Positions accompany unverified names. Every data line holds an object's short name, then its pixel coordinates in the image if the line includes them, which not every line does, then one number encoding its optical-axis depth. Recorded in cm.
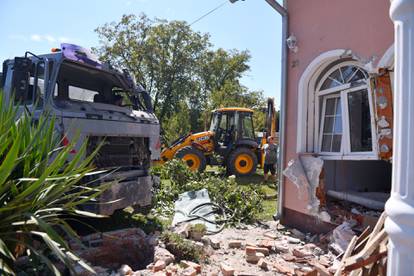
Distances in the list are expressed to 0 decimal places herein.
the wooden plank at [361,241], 396
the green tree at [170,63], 2579
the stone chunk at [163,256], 467
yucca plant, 246
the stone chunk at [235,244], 565
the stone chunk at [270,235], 619
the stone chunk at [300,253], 524
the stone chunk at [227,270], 444
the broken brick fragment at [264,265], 484
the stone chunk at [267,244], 553
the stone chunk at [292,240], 595
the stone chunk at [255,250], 513
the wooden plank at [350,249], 391
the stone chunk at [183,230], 566
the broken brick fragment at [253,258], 507
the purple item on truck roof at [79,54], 551
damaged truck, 521
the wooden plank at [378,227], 354
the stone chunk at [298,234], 620
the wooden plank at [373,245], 322
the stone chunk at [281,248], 552
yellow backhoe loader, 1297
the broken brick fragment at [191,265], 453
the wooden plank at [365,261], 312
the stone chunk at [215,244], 561
